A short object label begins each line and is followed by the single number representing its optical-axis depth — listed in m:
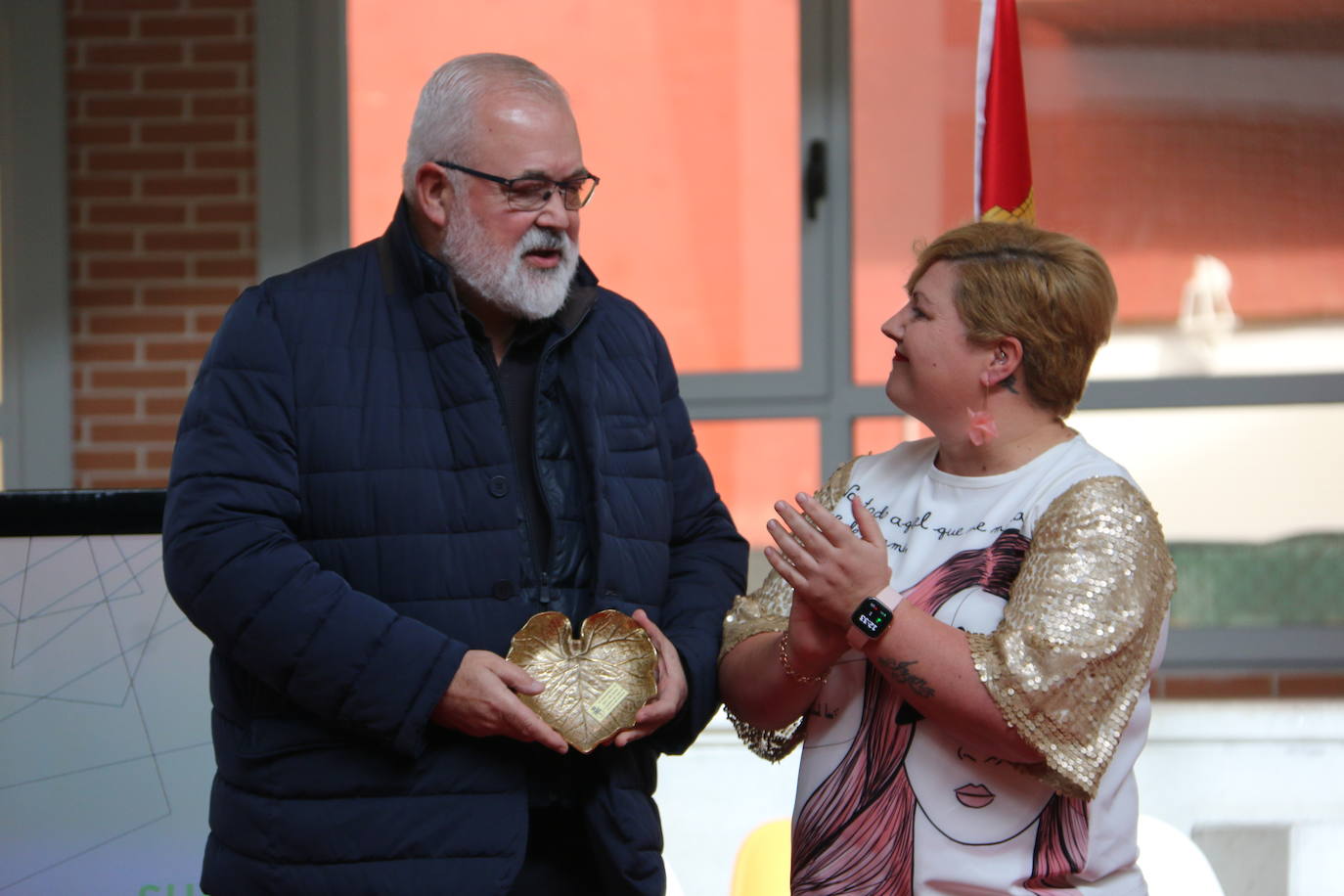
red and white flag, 6.19
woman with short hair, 5.39
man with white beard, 5.48
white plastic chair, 6.30
